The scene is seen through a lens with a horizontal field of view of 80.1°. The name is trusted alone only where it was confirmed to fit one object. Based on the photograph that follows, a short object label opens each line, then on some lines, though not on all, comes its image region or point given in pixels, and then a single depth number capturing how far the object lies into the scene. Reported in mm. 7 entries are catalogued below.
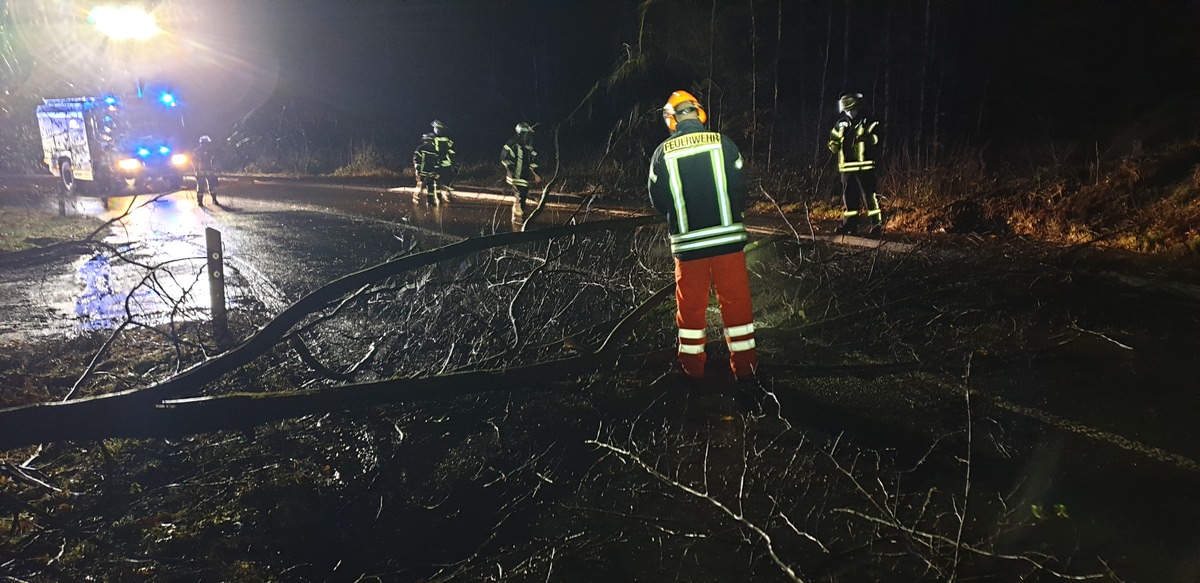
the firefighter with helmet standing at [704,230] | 4227
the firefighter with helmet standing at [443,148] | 13750
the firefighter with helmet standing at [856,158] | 9008
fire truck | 16297
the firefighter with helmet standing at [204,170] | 14766
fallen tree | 3521
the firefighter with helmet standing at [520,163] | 12078
